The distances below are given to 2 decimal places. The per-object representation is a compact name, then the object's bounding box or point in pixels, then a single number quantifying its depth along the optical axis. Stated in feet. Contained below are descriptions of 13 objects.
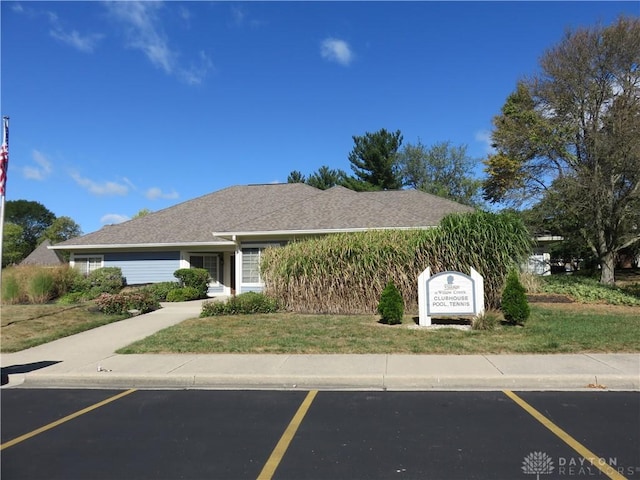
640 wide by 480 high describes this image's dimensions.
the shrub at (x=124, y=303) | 47.06
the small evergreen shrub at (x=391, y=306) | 38.09
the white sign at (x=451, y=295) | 36.47
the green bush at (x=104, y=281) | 62.71
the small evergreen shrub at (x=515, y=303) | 35.91
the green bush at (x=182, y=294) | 62.18
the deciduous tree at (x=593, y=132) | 66.49
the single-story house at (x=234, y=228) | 61.57
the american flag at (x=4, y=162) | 26.86
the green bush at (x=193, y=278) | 65.36
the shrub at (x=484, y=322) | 35.22
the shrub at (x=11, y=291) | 56.29
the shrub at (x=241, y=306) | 45.55
